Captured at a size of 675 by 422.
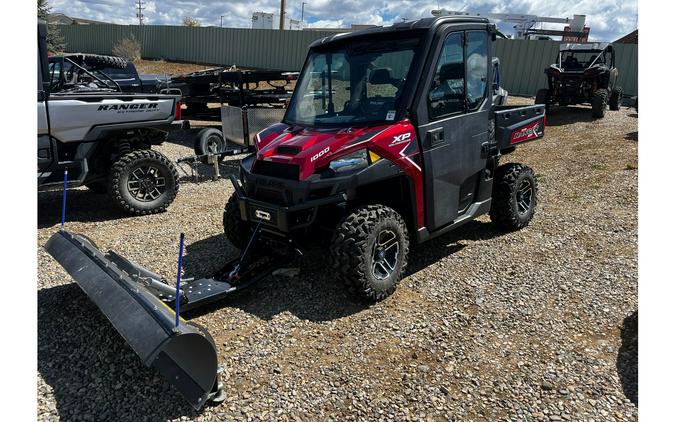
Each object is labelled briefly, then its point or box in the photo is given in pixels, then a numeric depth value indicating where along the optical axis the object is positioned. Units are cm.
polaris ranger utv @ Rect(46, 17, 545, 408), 379
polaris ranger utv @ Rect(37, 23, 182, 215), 566
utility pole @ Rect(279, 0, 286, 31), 2869
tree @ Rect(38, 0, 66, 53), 2903
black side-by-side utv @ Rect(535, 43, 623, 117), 1338
